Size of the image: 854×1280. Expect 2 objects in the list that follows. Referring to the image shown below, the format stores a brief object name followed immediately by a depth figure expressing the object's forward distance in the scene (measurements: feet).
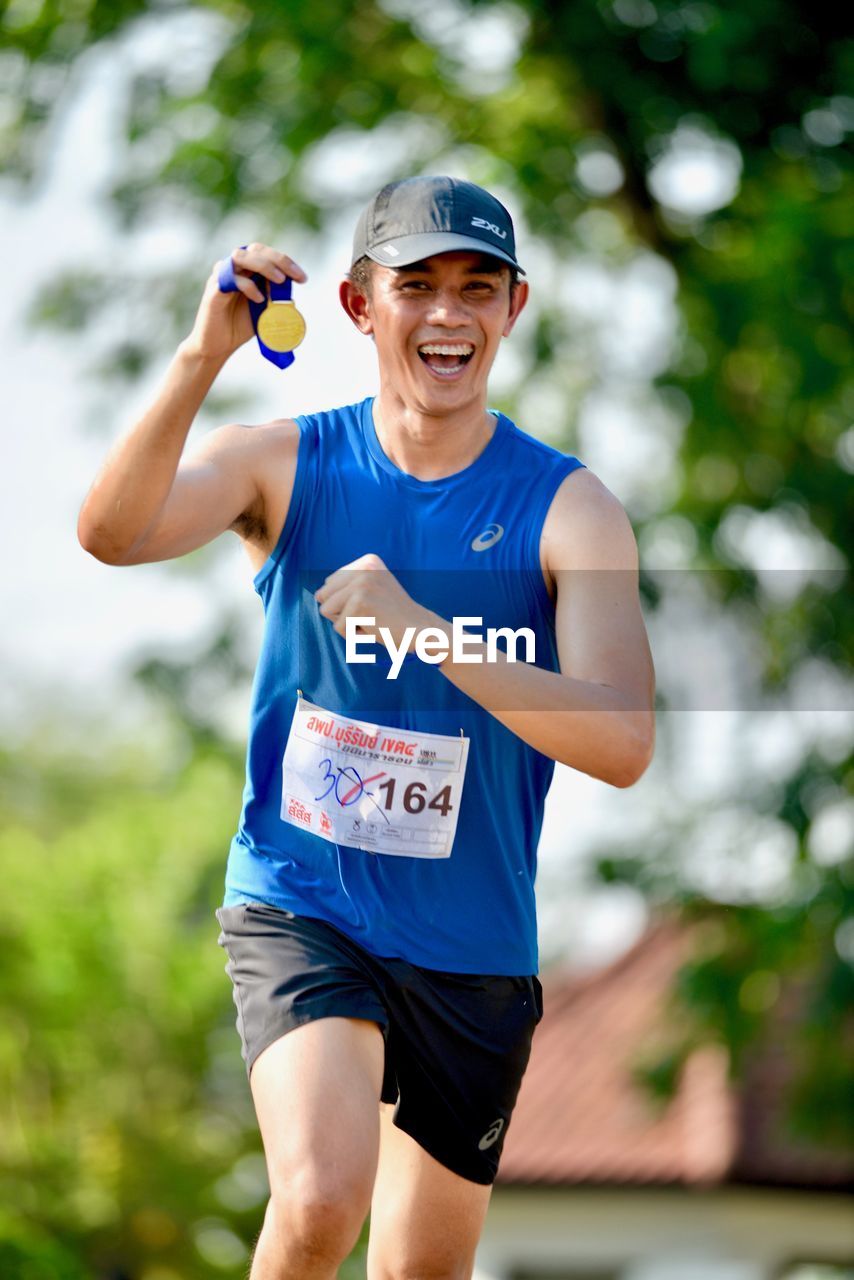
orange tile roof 139.13
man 24.00
